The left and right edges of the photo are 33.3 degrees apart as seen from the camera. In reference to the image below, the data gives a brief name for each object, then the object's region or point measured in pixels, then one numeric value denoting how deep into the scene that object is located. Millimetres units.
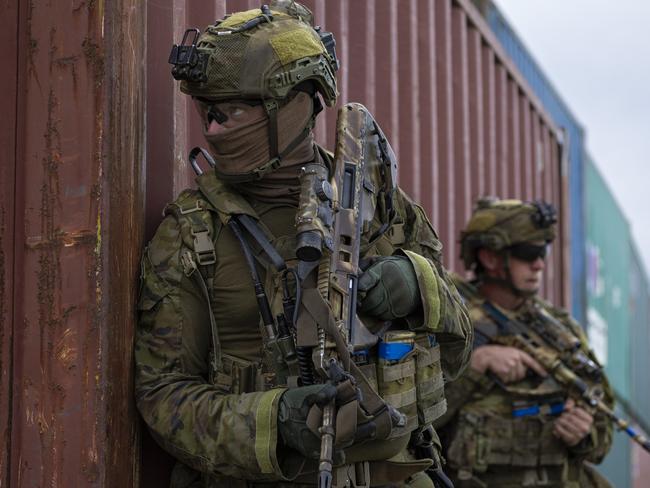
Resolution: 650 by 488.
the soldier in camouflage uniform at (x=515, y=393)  4496
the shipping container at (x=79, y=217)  2596
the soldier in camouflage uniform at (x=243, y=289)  2494
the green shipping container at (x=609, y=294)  11820
